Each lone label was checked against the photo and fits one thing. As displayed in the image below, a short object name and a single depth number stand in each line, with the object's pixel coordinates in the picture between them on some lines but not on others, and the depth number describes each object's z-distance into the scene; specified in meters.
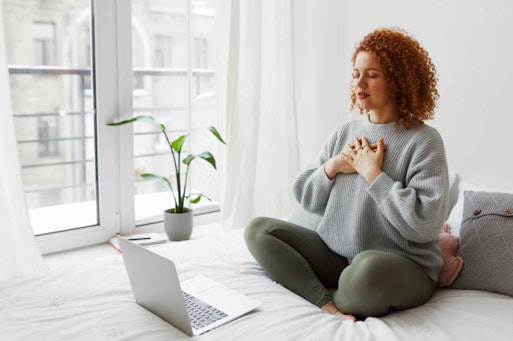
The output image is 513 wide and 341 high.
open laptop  1.38
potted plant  2.52
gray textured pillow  1.74
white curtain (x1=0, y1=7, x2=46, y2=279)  2.03
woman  1.61
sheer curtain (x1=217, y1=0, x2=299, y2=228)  2.69
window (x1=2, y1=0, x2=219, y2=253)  2.41
